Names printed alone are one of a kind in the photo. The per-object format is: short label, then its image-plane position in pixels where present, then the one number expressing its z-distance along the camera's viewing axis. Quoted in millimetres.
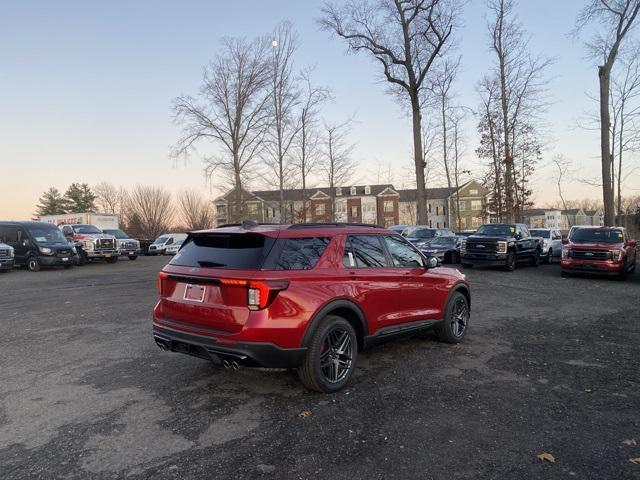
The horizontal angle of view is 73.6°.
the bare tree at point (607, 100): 20328
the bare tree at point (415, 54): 24719
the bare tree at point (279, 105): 33906
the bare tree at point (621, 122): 24656
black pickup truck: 16125
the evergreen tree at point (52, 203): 72500
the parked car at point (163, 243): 32938
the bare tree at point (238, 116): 34188
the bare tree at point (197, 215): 56688
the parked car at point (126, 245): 23959
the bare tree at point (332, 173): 38656
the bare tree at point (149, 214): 57969
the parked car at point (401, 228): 22584
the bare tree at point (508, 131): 28500
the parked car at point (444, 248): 18953
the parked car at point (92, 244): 21344
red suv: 3809
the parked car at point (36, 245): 18312
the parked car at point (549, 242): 21031
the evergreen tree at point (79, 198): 71750
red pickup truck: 13188
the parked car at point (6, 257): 17125
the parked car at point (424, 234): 20083
